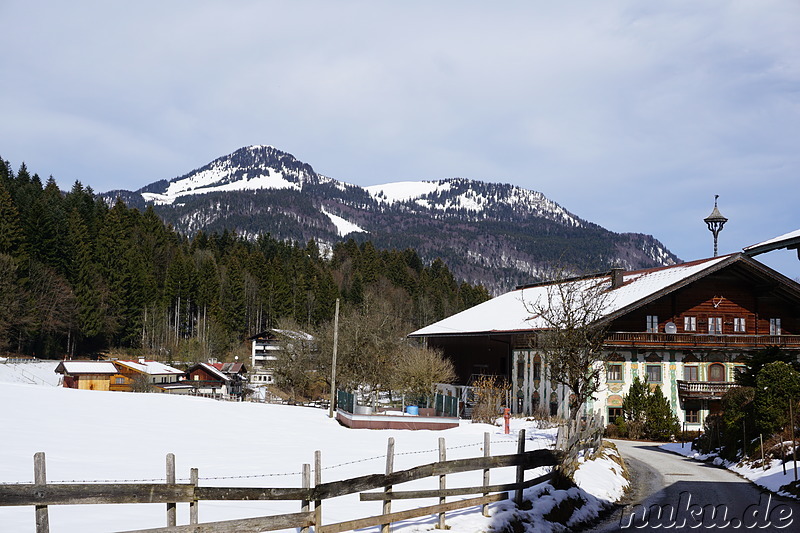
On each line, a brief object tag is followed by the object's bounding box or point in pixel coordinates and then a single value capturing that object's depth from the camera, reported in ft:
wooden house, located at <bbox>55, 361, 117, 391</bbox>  263.90
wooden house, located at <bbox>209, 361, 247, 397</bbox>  314.76
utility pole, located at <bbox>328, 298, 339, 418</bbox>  162.48
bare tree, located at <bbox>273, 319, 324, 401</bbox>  253.24
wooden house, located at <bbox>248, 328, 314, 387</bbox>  389.19
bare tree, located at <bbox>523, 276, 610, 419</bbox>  112.06
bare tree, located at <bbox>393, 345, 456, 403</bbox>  195.21
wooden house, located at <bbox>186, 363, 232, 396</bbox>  303.05
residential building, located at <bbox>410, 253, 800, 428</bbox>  155.74
